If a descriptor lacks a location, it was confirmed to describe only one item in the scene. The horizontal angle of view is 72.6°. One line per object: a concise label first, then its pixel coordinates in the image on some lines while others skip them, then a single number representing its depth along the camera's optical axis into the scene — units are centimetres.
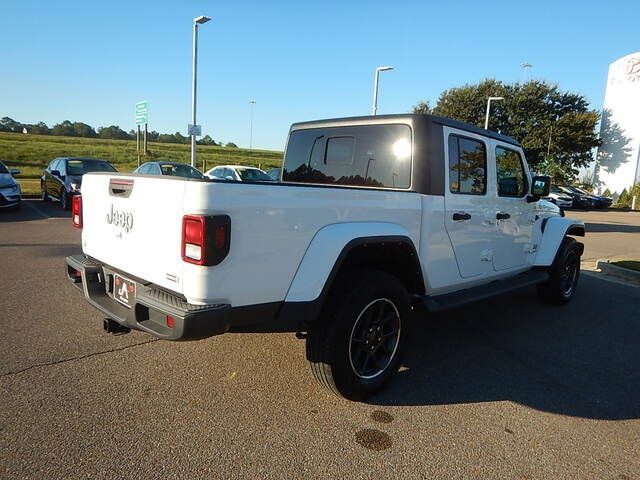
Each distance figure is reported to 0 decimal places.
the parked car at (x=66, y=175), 1277
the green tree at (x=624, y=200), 3334
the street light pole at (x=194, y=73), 1895
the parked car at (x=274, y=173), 1688
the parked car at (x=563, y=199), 2797
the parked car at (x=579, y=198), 2916
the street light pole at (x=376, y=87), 2281
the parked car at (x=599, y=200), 2997
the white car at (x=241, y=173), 1588
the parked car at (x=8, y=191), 1138
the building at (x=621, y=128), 3634
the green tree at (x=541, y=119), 3612
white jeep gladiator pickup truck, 234
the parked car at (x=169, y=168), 1478
